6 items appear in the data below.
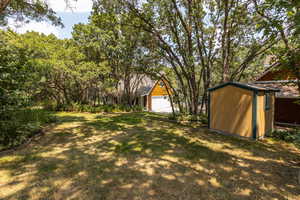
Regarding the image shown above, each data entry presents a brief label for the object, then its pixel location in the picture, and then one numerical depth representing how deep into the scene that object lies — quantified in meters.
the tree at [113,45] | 12.95
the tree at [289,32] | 3.14
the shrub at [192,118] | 9.09
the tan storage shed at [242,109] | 5.90
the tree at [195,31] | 8.04
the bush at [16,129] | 4.54
